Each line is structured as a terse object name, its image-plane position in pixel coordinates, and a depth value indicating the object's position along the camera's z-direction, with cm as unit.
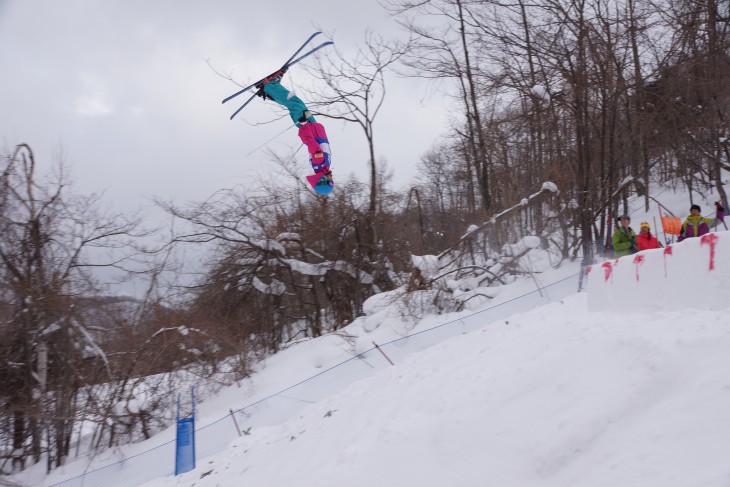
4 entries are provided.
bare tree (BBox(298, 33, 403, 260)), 1877
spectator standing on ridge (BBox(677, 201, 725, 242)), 1173
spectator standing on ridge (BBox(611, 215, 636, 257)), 1222
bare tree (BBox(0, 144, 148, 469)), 1523
